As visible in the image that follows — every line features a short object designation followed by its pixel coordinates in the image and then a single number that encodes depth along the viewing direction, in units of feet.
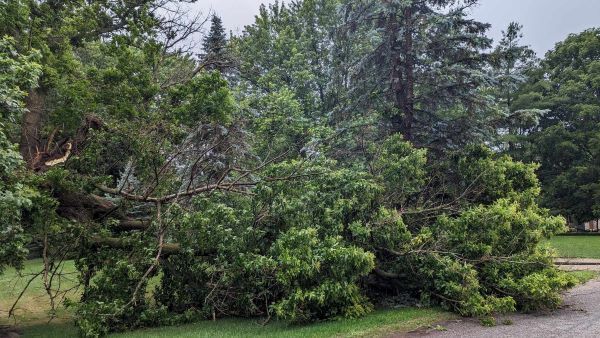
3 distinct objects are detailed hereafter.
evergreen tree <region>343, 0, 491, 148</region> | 44.16
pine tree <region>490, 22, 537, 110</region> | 42.98
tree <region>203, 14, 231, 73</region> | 42.29
